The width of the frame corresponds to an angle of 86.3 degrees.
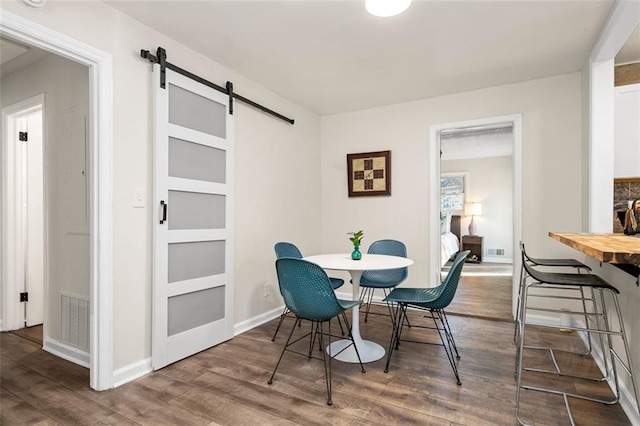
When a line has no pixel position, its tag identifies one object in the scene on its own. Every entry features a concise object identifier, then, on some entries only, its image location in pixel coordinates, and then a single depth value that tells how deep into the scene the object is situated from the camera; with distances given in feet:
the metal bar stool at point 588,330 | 5.83
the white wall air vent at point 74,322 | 8.32
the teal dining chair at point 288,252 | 10.53
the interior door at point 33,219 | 10.89
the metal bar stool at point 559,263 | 8.12
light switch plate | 7.64
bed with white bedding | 22.15
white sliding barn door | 8.04
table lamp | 26.48
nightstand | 25.80
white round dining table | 8.05
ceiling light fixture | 6.40
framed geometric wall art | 13.82
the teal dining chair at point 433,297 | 7.37
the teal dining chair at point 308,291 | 6.64
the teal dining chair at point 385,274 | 10.65
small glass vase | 9.13
